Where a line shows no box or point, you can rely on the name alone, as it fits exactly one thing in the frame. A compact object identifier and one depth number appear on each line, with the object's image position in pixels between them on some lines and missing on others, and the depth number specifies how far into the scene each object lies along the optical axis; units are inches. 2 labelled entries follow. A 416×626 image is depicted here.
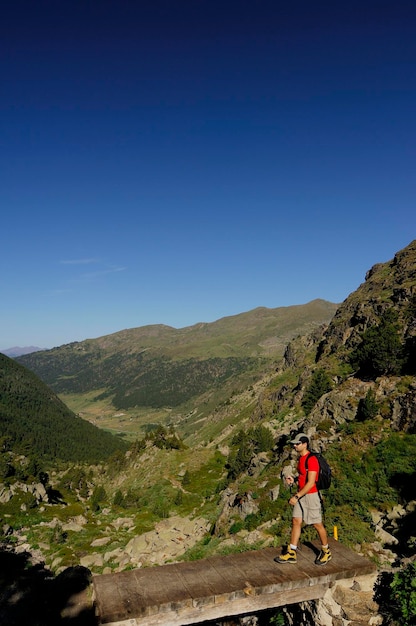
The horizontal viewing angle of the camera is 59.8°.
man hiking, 375.6
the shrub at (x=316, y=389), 1919.8
